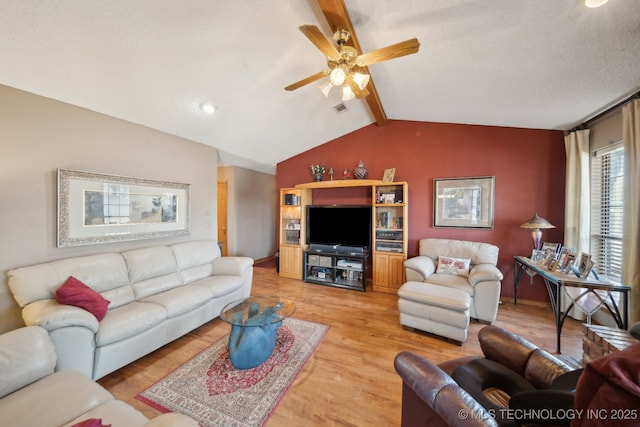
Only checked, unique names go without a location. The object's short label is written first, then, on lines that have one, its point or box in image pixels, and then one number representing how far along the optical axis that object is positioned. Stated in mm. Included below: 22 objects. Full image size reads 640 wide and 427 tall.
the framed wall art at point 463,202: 3459
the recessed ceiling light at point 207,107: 2722
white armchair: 2631
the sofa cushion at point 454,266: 3115
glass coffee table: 1927
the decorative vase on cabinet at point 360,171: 4078
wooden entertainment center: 3791
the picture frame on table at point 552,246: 2804
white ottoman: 2254
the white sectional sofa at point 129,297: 1632
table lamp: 2867
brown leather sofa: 907
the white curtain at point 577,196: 2699
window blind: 2449
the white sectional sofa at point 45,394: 1011
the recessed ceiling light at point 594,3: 1321
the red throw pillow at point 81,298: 1802
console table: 1914
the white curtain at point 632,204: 1978
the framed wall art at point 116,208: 2248
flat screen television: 4000
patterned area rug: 1544
